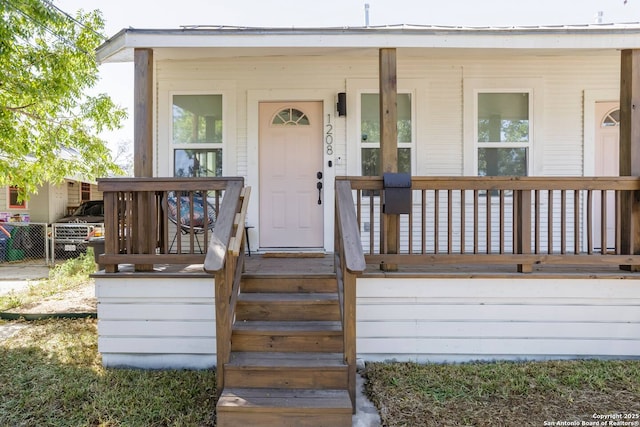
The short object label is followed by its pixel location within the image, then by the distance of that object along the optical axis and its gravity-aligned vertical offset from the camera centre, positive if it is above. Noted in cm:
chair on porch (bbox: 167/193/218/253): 456 -5
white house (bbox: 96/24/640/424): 319 +61
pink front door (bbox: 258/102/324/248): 488 +31
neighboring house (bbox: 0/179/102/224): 1077 +16
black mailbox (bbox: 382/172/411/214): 320 +14
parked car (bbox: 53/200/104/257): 873 -61
